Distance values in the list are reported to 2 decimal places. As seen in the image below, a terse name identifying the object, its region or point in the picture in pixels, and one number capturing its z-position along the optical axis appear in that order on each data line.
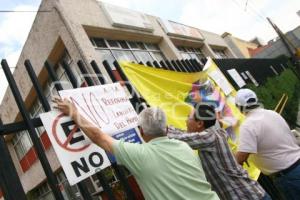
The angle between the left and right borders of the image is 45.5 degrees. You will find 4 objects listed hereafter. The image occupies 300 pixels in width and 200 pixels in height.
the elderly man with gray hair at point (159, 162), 2.57
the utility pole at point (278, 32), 24.14
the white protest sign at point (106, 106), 3.22
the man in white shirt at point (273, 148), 4.04
